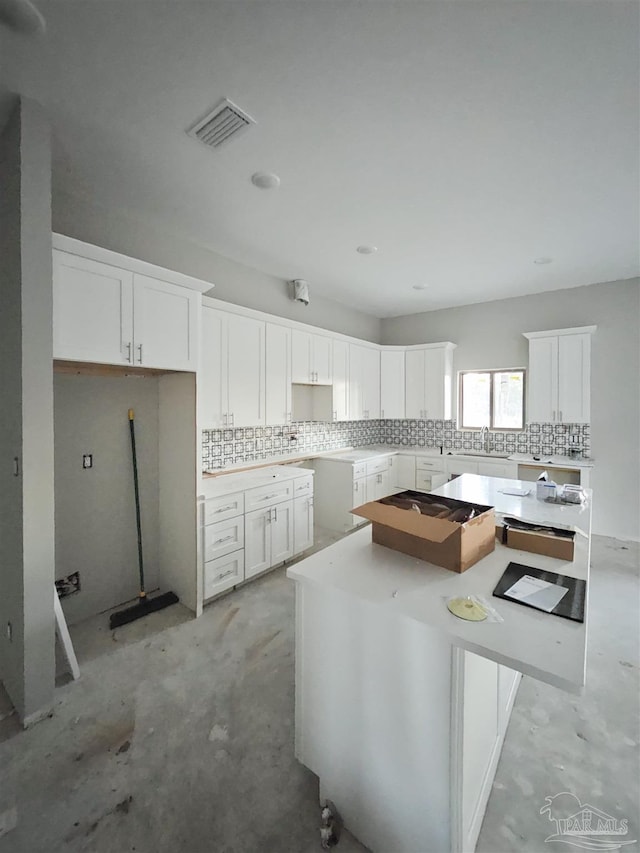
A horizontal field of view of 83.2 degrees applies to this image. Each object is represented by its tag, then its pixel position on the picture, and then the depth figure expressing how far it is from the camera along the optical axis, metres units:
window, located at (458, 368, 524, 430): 4.95
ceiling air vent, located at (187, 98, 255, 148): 1.76
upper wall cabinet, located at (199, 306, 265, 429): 3.09
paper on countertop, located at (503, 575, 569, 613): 1.14
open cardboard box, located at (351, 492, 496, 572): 1.34
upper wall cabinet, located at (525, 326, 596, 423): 4.23
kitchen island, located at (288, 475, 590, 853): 1.04
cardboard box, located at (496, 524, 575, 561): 1.47
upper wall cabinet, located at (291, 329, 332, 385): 3.97
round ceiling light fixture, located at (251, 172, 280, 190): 2.26
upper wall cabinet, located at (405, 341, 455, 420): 5.17
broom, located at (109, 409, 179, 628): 2.56
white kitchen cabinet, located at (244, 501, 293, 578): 3.04
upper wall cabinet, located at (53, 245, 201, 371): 2.01
